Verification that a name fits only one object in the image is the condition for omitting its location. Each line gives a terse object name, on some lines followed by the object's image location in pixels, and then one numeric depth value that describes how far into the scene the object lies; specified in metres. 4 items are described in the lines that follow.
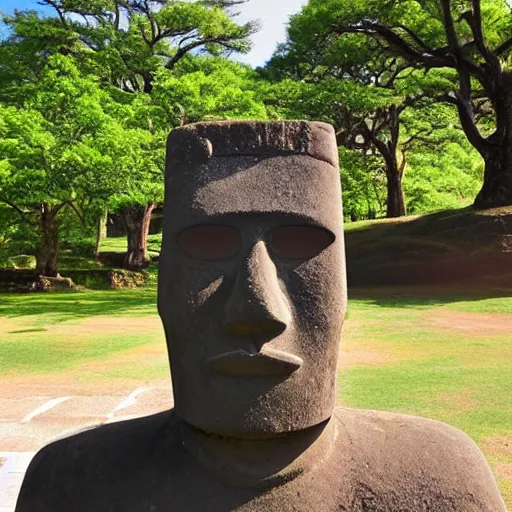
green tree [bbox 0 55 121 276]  14.34
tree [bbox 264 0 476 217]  18.05
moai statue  2.28
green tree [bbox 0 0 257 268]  22.59
